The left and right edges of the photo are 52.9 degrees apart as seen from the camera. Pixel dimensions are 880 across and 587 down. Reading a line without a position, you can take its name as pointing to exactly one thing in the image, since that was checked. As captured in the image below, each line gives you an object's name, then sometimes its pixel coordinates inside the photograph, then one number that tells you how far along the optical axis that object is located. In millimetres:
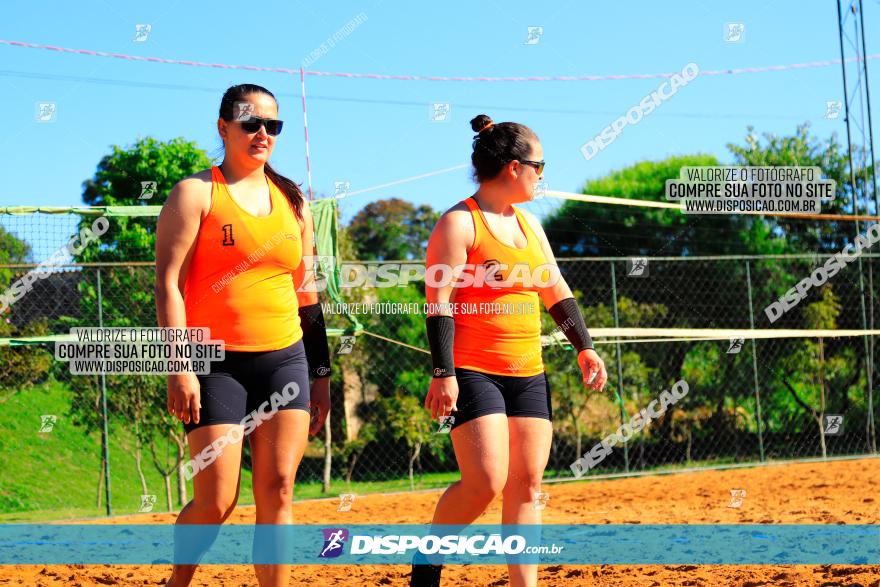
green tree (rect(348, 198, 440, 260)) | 29438
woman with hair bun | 3551
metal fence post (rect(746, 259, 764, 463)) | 11453
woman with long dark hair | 3160
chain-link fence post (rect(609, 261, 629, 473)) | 10507
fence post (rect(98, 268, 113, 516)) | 8508
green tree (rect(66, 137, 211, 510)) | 9797
